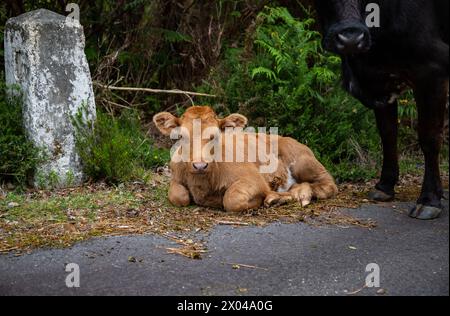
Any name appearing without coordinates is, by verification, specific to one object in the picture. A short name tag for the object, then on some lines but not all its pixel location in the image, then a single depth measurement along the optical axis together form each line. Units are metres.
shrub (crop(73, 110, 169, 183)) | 7.01
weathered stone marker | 6.87
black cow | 5.21
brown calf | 5.73
